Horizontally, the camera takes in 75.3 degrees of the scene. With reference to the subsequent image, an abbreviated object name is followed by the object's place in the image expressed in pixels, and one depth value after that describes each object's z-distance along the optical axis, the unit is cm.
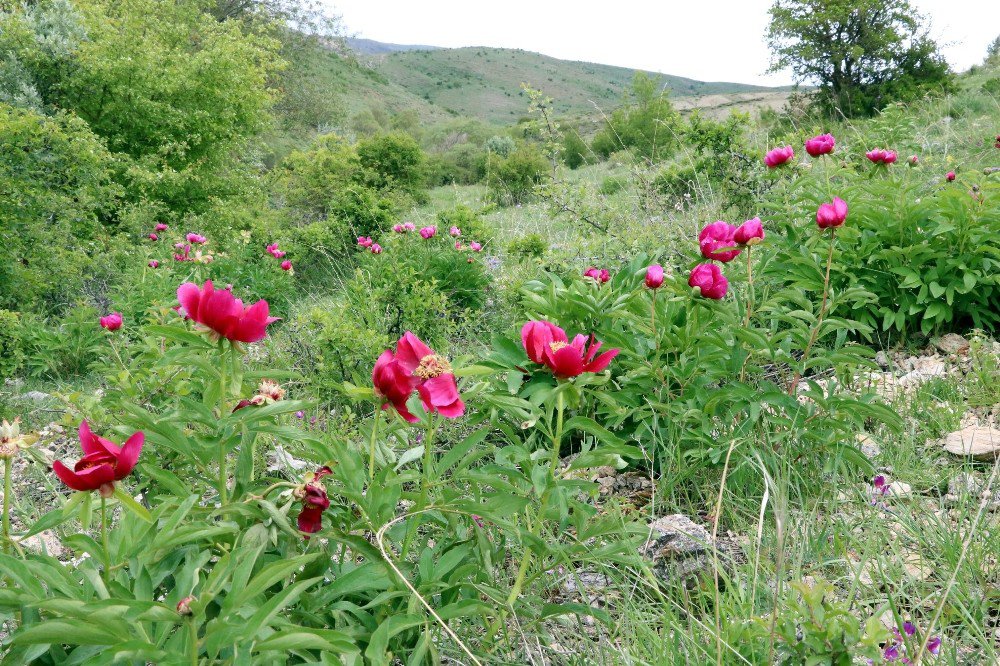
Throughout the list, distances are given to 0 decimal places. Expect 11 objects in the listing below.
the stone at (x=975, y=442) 191
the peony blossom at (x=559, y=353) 110
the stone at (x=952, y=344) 274
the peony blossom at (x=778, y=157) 235
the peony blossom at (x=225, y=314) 102
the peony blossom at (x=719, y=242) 180
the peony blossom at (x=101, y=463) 87
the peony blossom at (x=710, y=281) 173
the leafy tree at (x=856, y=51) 1202
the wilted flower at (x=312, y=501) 96
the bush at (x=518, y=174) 997
